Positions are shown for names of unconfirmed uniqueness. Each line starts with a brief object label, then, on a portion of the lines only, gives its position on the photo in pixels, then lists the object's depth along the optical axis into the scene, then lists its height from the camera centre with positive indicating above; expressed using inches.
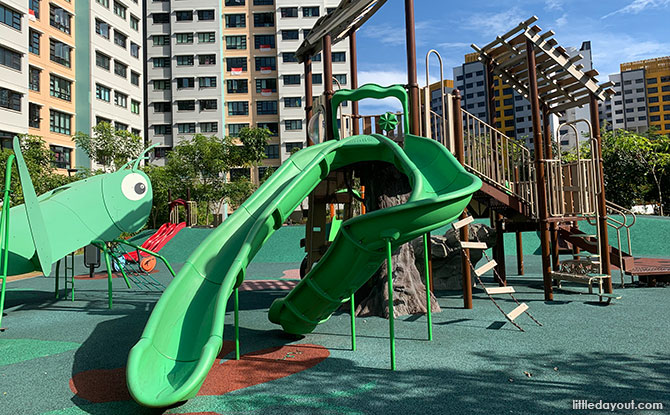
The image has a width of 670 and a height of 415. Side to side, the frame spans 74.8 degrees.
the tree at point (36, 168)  849.4 +144.7
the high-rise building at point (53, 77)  1289.4 +486.4
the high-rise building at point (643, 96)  4037.9 +1098.4
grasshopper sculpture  380.2 +16.6
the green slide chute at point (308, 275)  169.9 -15.9
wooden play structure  346.0 +56.9
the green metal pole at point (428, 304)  258.4 -49.2
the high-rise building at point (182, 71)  1995.6 +729.6
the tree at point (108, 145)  1274.6 +254.4
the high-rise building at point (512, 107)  3496.6 +894.3
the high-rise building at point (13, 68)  1157.7 +452.7
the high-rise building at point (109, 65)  1489.9 +611.8
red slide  725.9 -13.6
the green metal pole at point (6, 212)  291.0 +16.4
